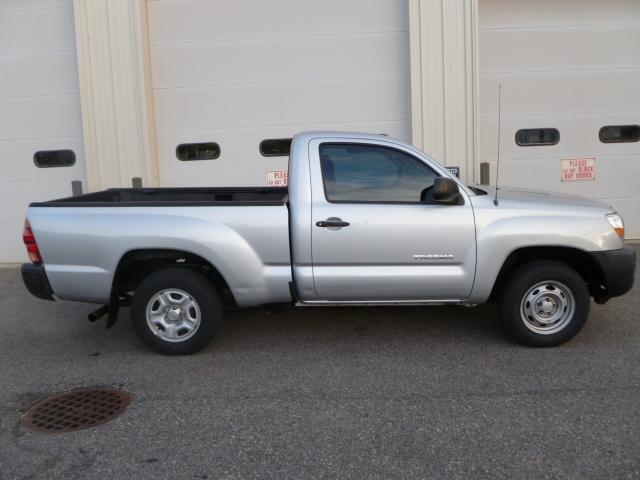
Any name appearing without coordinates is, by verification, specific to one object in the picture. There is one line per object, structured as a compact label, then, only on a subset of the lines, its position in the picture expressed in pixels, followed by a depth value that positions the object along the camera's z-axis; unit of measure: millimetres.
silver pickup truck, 5027
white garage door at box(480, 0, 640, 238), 8625
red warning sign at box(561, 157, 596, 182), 8734
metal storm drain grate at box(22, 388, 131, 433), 4113
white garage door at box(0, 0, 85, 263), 8867
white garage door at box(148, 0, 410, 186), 8523
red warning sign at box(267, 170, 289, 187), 8703
